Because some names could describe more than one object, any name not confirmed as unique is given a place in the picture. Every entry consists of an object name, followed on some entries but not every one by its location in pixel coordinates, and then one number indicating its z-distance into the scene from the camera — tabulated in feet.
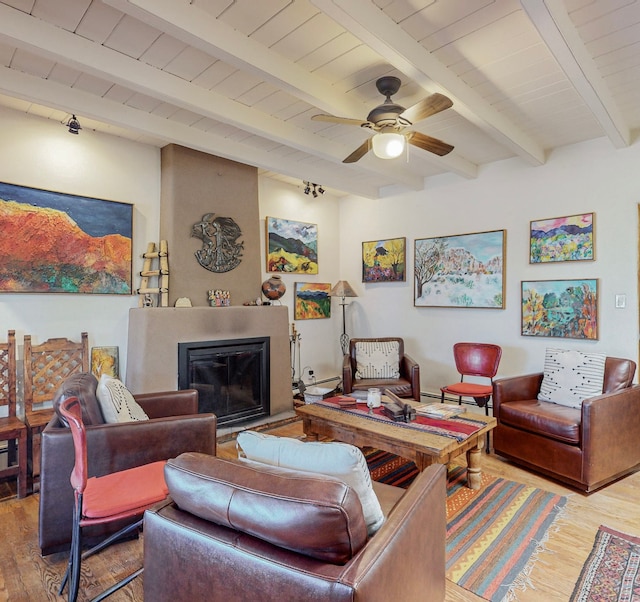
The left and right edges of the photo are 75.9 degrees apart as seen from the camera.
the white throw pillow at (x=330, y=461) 4.09
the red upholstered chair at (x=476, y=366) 12.62
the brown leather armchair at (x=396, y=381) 13.43
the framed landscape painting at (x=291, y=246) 16.52
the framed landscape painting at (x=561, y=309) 12.16
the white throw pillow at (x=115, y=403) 7.23
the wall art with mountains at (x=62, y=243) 10.26
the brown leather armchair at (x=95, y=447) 6.61
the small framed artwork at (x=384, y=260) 17.01
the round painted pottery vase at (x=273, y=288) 15.42
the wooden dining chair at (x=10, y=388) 9.78
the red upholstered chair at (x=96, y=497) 5.33
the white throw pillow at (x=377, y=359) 14.34
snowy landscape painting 14.20
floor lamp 17.43
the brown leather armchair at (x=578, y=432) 8.96
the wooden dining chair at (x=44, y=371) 9.50
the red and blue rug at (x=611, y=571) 5.93
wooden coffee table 8.00
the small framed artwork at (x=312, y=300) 17.58
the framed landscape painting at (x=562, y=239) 12.23
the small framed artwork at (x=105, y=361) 11.69
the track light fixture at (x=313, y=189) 16.40
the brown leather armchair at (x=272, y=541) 3.33
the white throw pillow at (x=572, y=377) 10.44
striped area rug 6.37
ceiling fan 8.15
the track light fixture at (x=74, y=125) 10.47
